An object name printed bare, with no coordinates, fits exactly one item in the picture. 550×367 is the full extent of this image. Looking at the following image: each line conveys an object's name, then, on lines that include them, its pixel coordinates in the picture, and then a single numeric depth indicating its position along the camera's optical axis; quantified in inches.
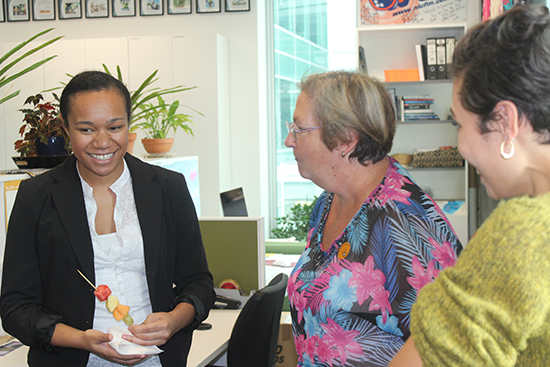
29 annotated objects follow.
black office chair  73.4
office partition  103.0
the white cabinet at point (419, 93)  173.8
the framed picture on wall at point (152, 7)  211.9
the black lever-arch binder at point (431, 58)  166.2
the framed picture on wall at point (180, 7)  209.9
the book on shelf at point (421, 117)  169.0
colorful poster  167.8
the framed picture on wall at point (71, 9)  217.0
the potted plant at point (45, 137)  77.0
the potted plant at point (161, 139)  124.3
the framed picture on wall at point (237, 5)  205.6
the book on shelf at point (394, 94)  170.0
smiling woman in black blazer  52.0
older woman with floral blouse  42.7
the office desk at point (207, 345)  72.8
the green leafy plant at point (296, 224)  214.5
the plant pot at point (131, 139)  103.2
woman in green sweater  20.5
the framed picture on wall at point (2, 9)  221.6
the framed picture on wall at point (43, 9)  218.5
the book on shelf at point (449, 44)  163.8
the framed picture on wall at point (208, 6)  207.5
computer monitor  139.0
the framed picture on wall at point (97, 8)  215.6
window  220.7
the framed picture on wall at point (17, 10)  219.8
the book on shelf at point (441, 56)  165.6
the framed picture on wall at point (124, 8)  213.8
